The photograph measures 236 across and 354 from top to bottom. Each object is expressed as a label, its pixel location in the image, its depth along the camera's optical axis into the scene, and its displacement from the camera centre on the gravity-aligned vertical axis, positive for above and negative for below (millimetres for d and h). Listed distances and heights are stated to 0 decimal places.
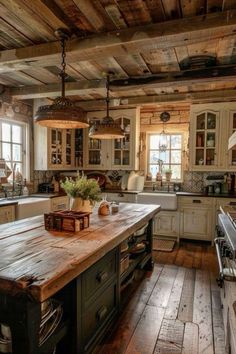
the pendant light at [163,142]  5219 +639
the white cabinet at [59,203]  4255 -568
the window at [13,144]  4043 +453
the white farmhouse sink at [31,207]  3505 -540
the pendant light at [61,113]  1912 +455
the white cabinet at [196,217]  4305 -788
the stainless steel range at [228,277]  1485 -723
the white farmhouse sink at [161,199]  4427 -496
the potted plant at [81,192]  2320 -195
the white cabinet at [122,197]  4727 -491
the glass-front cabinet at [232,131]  4371 +722
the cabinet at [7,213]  3232 -575
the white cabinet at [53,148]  4492 +430
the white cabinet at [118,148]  4953 +497
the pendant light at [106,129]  2732 +469
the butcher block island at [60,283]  1159 -641
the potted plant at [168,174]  5102 -39
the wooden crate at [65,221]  1919 -400
